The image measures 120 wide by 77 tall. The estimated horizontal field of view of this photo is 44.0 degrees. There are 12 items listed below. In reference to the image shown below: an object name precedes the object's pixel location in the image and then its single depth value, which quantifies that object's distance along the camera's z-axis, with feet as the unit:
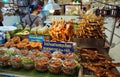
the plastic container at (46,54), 5.29
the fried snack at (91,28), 6.72
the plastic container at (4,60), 4.93
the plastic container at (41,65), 4.71
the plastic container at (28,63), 4.80
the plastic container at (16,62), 4.83
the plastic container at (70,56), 5.13
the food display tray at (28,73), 4.61
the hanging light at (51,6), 8.69
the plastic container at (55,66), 4.61
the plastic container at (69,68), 4.54
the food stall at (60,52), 4.72
